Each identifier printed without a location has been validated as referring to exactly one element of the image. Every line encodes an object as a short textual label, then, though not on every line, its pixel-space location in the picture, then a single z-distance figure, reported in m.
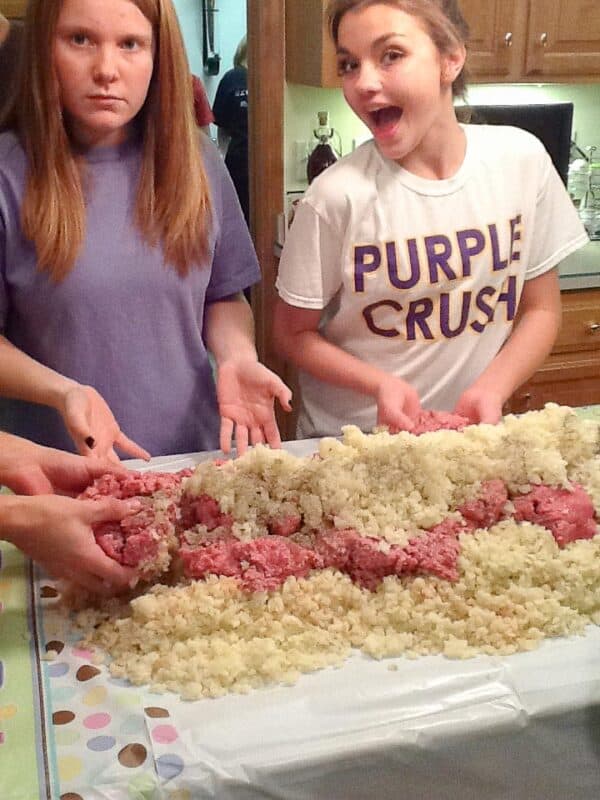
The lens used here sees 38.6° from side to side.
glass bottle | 2.29
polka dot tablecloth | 0.56
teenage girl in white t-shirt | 1.14
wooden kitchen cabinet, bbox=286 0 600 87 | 2.13
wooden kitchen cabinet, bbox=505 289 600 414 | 2.29
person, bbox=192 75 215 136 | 1.54
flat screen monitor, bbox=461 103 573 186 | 2.35
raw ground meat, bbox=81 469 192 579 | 0.73
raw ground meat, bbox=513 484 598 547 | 0.79
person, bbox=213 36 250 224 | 2.48
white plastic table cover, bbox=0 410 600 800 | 0.58
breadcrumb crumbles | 0.67
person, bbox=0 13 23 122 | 1.18
